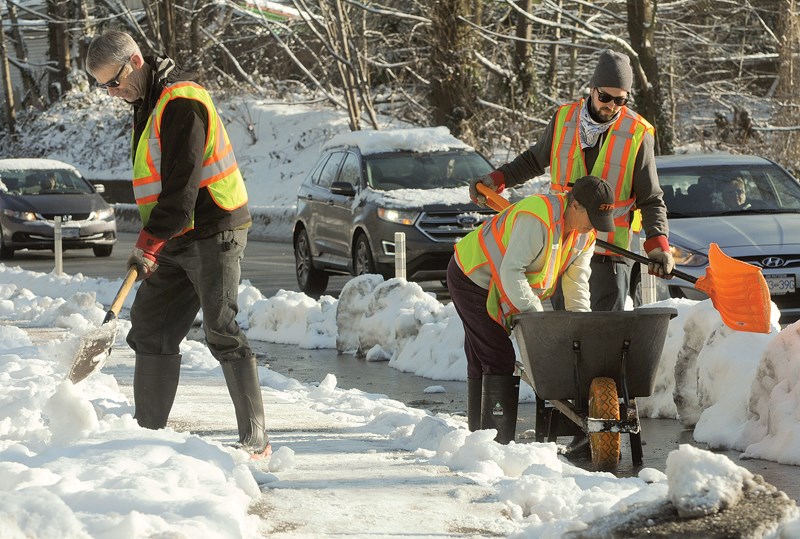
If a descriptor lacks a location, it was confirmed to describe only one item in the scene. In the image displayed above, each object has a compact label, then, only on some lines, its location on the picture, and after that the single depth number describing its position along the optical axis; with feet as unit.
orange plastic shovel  43.90
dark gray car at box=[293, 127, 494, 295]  97.73
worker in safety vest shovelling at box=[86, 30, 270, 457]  38.93
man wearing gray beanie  45.33
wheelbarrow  41.72
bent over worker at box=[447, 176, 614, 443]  41.04
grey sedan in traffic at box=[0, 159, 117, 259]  148.51
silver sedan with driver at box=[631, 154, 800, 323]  70.79
